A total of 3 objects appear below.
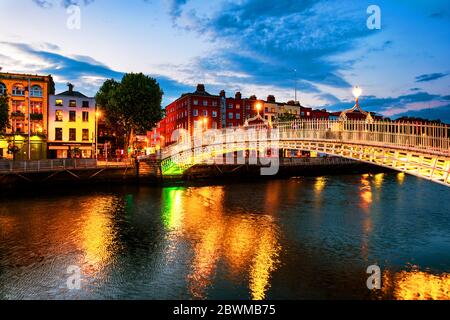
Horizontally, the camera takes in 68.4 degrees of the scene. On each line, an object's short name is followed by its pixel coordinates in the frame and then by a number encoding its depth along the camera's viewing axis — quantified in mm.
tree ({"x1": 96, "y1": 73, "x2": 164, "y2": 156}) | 50406
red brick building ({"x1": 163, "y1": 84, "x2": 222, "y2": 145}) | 74500
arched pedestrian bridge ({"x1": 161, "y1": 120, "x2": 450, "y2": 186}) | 16469
